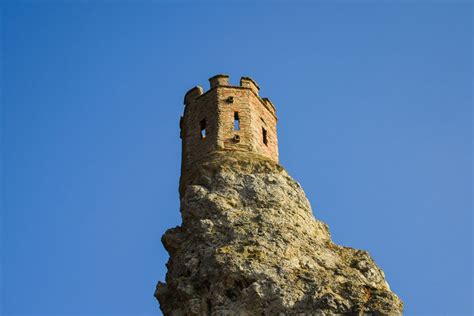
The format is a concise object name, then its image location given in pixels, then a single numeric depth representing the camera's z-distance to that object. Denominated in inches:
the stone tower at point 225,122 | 1258.6
